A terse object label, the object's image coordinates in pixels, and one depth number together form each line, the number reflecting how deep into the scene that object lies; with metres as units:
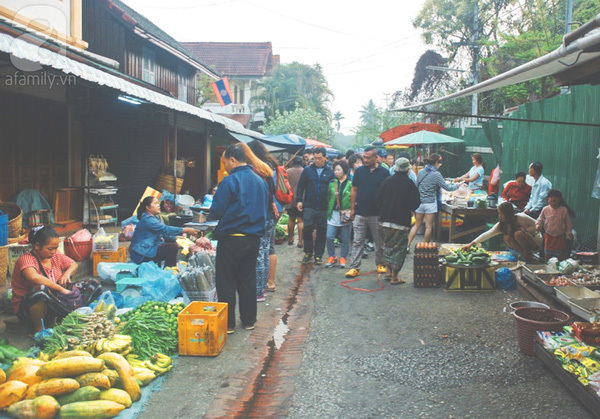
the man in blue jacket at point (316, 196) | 9.52
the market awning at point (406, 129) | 20.12
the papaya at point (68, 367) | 4.03
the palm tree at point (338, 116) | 85.51
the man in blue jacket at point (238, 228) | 5.65
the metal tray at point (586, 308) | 5.25
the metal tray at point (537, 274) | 6.92
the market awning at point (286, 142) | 16.47
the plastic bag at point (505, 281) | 7.99
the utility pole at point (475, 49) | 24.26
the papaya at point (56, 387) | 3.87
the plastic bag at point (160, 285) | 6.57
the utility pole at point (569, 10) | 15.70
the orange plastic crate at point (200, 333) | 5.09
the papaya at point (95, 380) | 4.02
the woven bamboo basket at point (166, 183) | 14.66
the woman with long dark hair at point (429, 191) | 10.80
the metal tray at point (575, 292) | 6.07
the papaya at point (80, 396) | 3.90
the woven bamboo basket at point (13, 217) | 7.89
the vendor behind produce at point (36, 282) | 5.37
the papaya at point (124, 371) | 4.15
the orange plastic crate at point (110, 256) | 8.07
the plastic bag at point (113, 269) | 7.26
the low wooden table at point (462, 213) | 10.98
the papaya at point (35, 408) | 3.70
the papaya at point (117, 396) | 3.96
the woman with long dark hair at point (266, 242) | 7.09
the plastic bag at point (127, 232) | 9.71
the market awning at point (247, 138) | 17.01
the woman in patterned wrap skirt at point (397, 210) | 8.10
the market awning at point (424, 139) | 15.50
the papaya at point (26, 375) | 4.06
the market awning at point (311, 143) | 23.12
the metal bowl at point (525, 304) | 5.55
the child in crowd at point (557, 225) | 8.43
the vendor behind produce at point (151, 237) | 7.52
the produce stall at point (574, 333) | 4.13
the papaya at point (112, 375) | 4.16
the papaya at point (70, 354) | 4.30
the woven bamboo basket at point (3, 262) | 6.54
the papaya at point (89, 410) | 3.72
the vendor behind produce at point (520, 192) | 10.83
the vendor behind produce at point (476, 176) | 14.34
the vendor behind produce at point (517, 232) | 8.61
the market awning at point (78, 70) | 5.67
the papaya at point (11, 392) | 3.82
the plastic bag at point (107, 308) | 5.57
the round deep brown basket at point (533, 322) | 5.04
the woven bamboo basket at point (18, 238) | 7.86
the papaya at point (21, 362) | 4.23
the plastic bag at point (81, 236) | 8.16
